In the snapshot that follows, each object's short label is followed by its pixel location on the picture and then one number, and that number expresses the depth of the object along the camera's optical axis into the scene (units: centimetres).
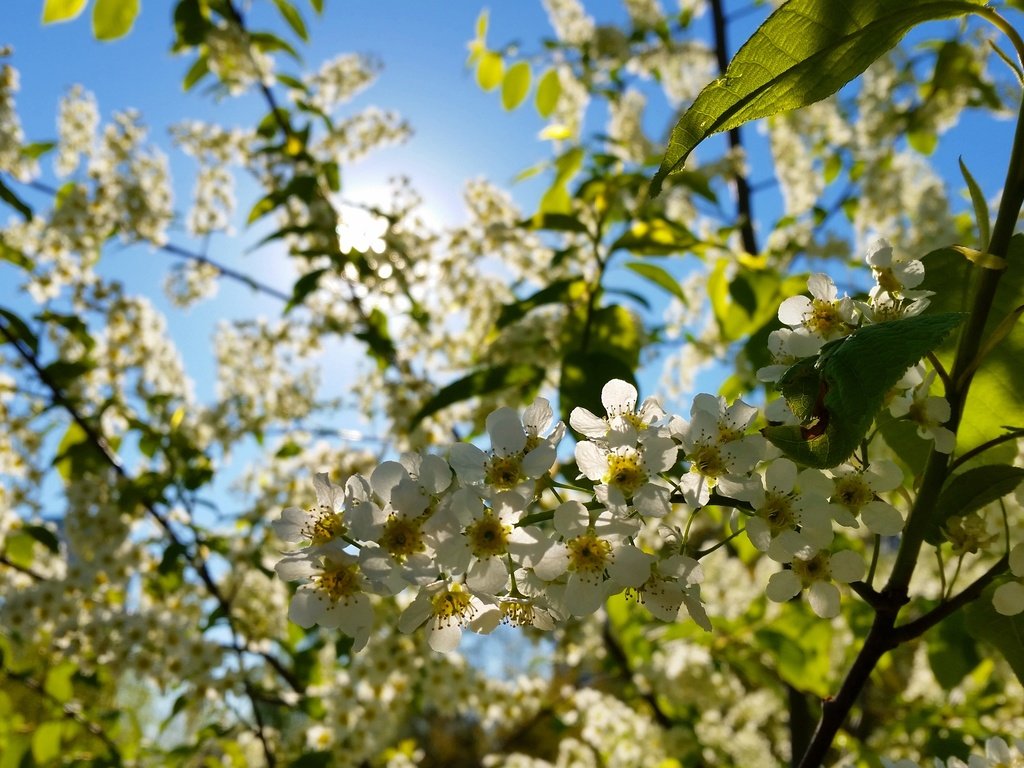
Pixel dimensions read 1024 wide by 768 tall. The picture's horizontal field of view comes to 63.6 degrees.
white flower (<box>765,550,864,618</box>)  13
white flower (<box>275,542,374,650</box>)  12
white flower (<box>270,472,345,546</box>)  13
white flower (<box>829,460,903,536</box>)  13
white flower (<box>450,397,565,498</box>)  12
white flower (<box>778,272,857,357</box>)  13
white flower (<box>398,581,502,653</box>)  12
